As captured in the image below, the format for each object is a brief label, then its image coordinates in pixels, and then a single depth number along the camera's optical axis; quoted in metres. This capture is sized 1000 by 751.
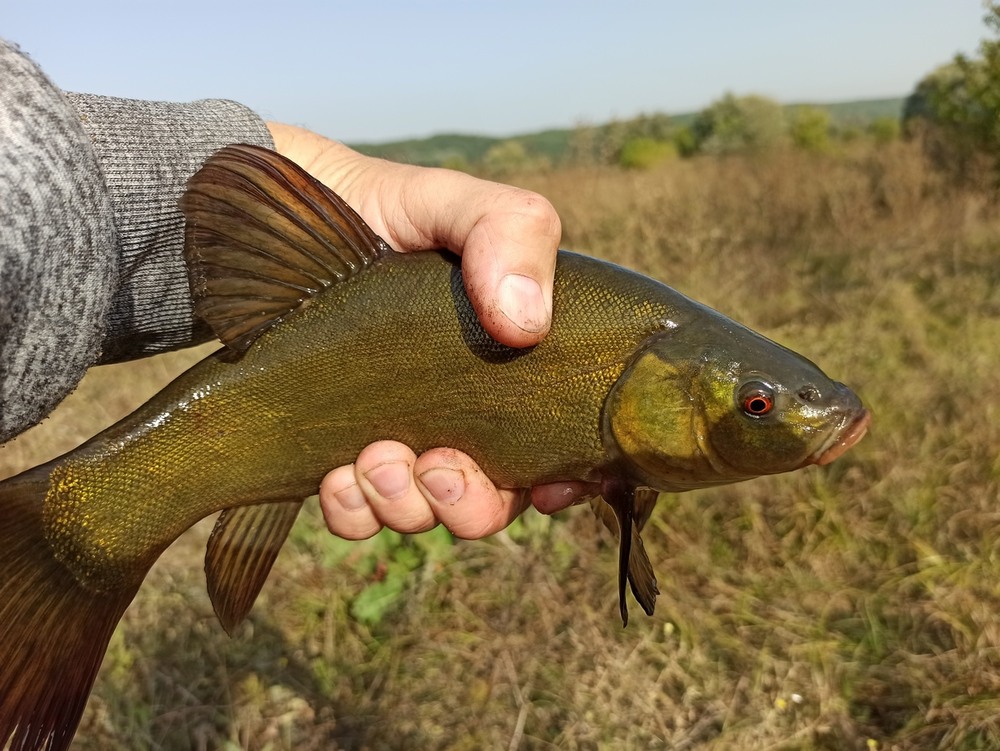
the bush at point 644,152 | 33.59
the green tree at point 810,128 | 30.27
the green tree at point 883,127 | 27.72
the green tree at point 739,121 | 41.51
